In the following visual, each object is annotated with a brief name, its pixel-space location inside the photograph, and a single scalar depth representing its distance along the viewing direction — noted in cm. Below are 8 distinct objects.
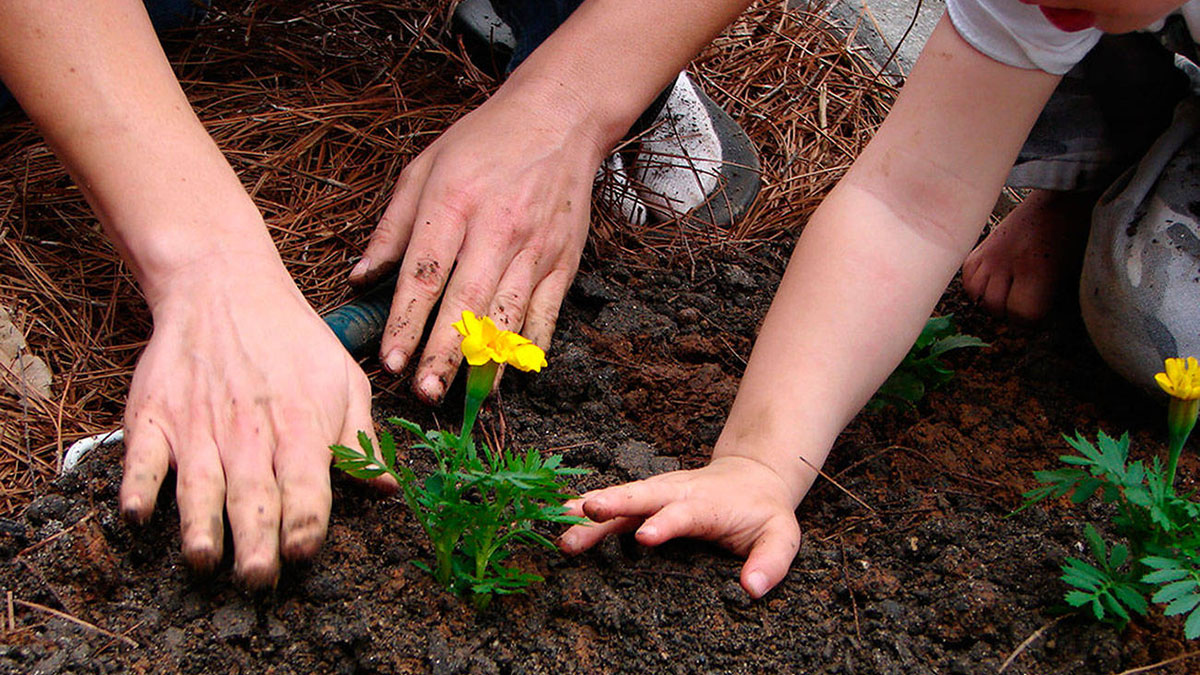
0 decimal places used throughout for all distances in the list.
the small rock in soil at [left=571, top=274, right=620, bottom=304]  98
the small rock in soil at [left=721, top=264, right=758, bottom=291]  101
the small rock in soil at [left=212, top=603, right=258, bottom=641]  77
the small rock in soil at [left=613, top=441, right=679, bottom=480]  88
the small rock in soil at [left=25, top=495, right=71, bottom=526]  82
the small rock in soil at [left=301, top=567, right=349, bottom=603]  78
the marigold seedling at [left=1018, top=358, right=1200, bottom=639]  77
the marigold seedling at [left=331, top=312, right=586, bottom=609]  75
